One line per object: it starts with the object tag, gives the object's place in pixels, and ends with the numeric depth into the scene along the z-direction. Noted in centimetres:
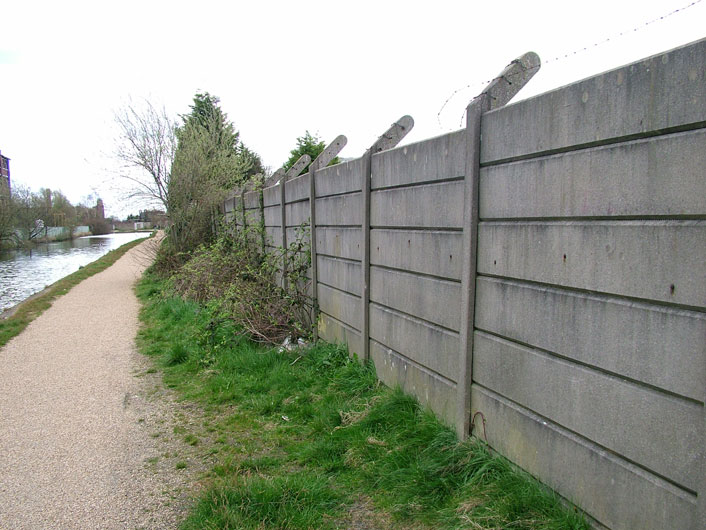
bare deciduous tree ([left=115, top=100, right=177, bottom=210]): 1388
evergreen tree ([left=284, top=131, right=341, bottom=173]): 1995
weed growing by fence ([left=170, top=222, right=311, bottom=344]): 588
